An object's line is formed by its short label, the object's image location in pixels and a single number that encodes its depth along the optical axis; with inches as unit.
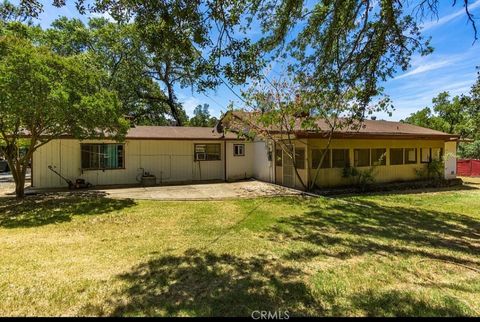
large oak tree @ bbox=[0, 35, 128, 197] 332.2
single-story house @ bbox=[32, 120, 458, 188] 532.4
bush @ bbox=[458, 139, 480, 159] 1050.7
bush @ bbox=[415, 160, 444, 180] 645.9
